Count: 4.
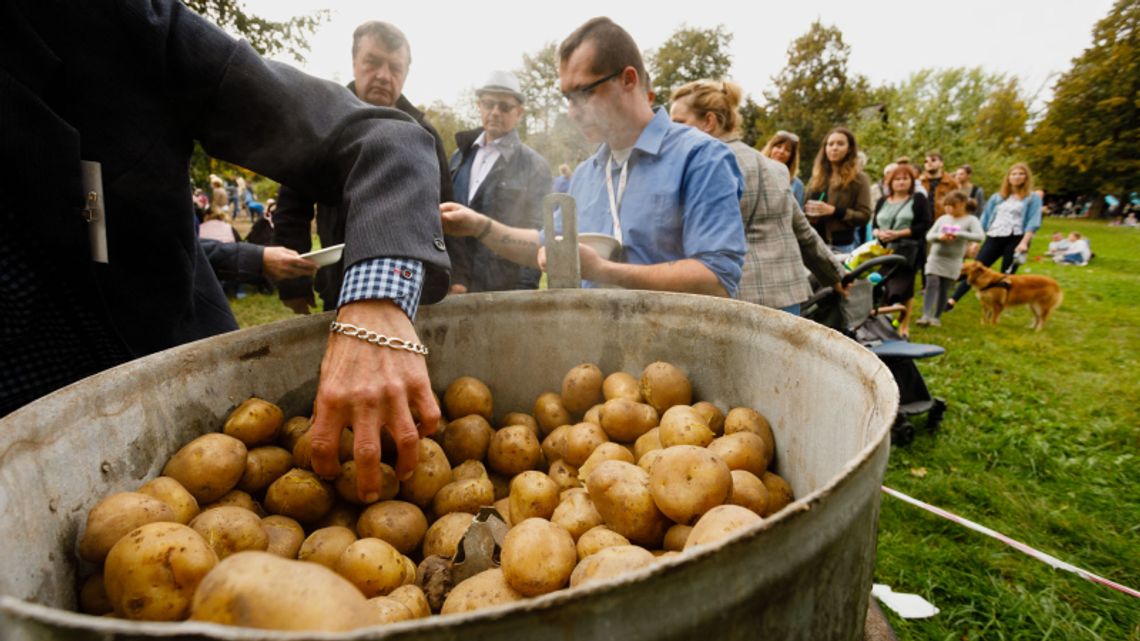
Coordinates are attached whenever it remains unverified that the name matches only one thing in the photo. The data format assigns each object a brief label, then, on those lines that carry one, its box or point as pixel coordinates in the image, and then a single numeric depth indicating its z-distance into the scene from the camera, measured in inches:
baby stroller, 141.9
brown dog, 271.4
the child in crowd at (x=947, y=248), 265.9
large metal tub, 20.9
